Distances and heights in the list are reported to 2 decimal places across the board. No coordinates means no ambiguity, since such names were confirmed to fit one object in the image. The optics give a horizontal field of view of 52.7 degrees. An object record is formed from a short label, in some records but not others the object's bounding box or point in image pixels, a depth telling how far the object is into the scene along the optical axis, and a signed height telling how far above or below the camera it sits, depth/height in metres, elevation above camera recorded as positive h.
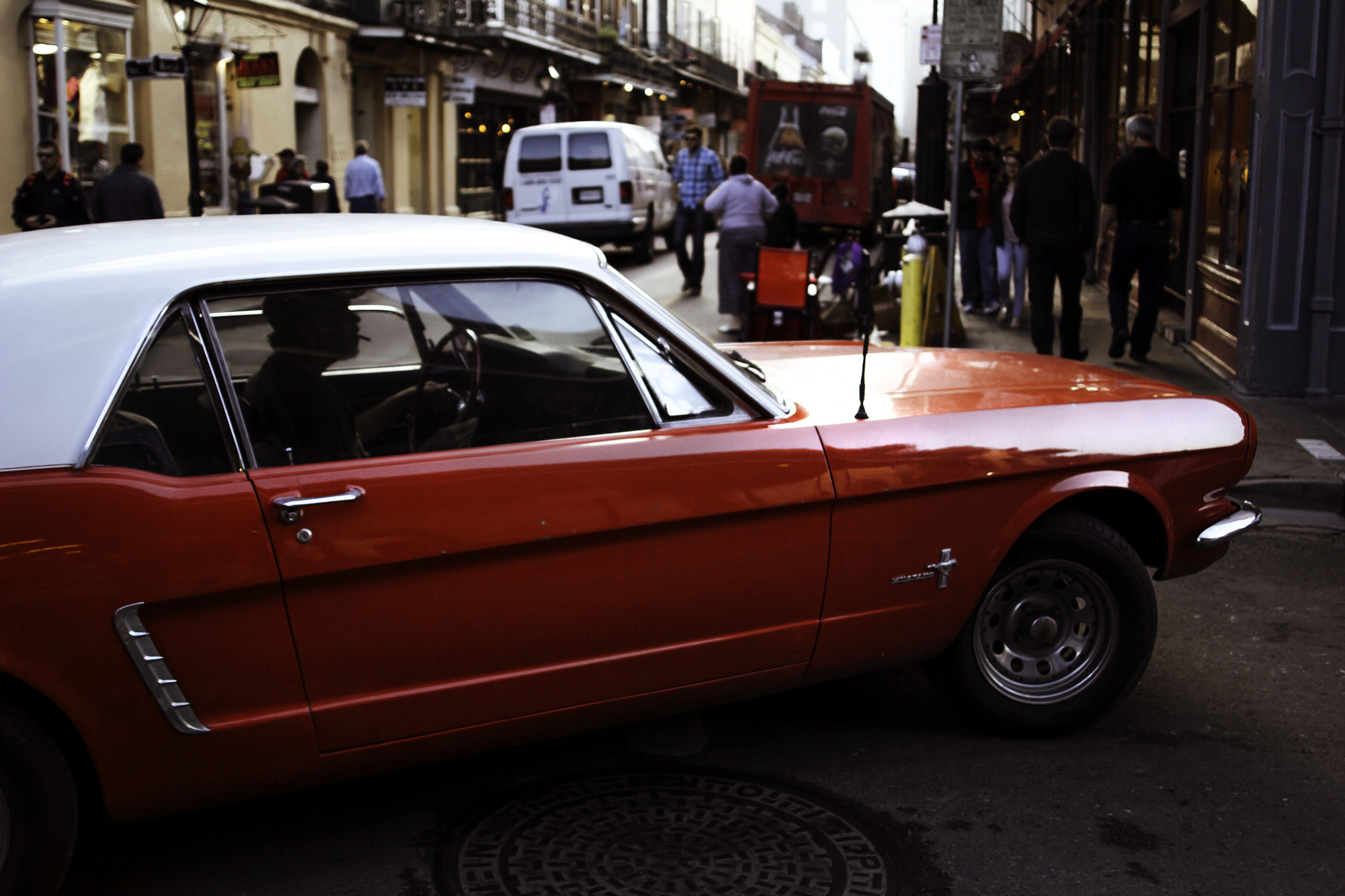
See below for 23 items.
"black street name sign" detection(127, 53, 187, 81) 16.53 +1.89
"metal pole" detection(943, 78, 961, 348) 10.34 +0.07
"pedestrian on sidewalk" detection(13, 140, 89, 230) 13.36 +0.23
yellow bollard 11.62 -0.61
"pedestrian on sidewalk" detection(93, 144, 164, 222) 13.73 +0.28
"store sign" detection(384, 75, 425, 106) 28.03 +2.71
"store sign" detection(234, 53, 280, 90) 23.05 +2.54
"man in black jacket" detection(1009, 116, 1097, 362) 10.45 -0.01
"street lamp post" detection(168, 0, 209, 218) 17.83 +1.56
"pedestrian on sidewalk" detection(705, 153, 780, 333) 13.73 +0.05
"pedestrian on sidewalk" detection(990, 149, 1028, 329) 13.99 -0.31
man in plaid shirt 17.75 +0.37
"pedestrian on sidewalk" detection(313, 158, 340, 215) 19.91 +0.62
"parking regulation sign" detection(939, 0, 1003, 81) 10.91 +1.48
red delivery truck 23.52 +1.34
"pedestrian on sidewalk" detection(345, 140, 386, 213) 21.19 +0.61
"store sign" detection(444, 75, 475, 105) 32.19 +3.07
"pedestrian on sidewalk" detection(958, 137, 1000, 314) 14.15 -0.06
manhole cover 3.22 -1.54
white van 22.91 +0.69
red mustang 2.89 -0.71
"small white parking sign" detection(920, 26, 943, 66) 12.00 +1.60
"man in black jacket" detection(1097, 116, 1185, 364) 10.53 +0.12
